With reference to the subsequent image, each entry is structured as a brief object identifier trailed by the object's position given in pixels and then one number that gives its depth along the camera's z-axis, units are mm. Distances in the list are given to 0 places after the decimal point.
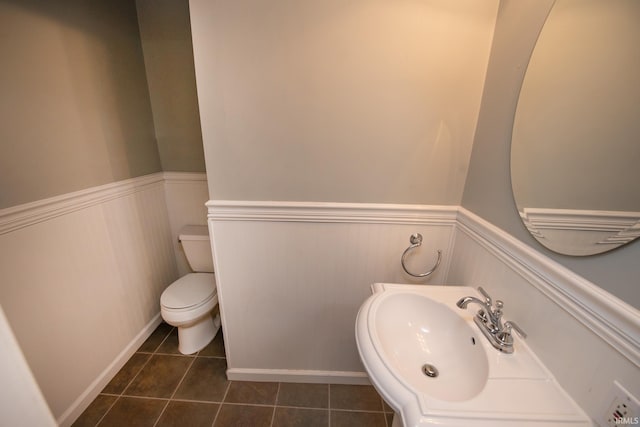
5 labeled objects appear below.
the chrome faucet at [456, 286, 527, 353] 723
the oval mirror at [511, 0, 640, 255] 510
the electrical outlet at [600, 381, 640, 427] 481
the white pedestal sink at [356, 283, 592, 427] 558
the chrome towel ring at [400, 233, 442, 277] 1179
